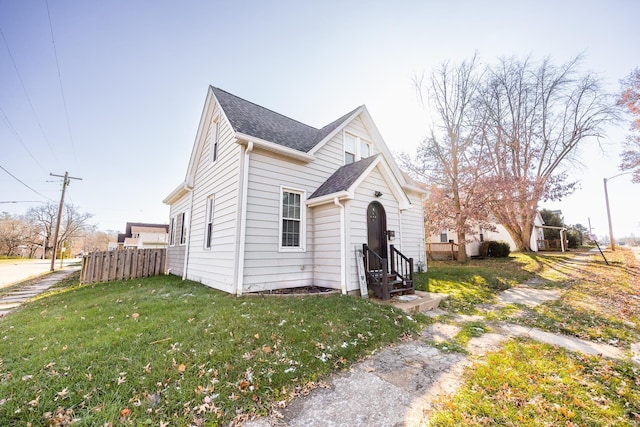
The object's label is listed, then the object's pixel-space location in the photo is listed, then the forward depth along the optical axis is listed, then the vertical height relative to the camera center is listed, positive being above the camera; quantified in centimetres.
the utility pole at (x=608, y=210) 2057 +291
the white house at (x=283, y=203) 662 +118
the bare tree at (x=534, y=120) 1783 +934
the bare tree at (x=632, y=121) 1302 +670
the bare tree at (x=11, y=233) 4178 +147
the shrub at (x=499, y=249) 1838 -33
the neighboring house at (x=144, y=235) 3208 +102
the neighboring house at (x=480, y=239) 1883 +47
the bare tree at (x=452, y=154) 1484 +562
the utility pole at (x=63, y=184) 1902 +438
